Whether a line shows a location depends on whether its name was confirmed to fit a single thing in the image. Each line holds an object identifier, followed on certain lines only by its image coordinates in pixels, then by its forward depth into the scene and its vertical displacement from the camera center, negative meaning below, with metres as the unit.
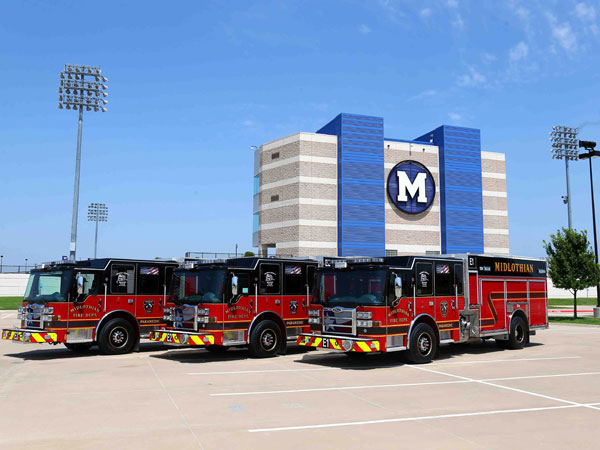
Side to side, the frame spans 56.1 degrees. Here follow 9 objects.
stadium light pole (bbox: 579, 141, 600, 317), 39.28 +9.36
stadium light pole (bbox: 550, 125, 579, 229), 57.69 +14.69
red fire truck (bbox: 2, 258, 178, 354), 15.37 -0.57
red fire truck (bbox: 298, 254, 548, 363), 13.57 -0.46
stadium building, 52.62 +8.96
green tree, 34.72 +1.47
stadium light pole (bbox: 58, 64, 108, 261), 40.69 +14.07
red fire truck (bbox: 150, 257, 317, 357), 14.58 -0.53
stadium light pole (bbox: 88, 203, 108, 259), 76.72 +9.78
